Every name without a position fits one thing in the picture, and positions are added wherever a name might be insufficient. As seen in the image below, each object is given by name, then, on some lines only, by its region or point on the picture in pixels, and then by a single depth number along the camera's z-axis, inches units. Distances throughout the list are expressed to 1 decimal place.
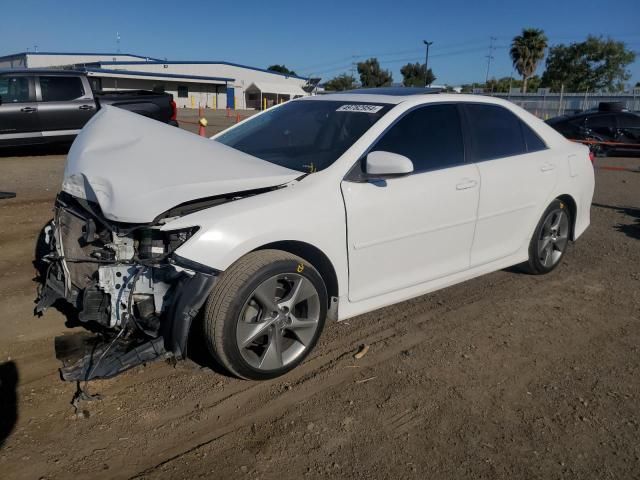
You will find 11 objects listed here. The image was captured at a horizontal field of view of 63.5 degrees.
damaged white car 109.0
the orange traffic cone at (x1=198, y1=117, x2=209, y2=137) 263.3
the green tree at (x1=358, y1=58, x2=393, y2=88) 3312.0
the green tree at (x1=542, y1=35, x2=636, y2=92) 2139.5
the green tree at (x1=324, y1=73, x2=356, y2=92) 3053.6
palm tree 2119.8
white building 2078.0
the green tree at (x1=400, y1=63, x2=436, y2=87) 2973.4
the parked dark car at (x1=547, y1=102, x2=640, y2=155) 550.9
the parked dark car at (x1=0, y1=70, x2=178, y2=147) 401.7
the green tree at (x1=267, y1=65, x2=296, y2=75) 4460.1
